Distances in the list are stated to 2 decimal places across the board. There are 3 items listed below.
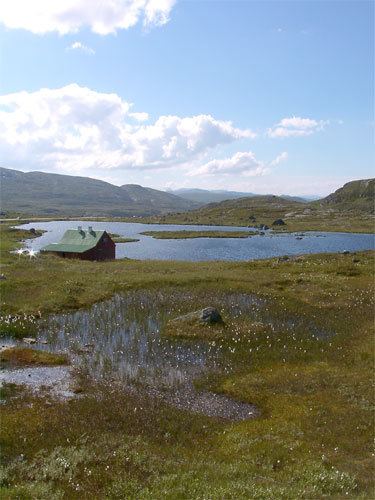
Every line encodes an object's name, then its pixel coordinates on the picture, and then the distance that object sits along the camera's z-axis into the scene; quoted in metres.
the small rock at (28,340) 30.20
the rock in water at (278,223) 190.88
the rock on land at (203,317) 33.56
